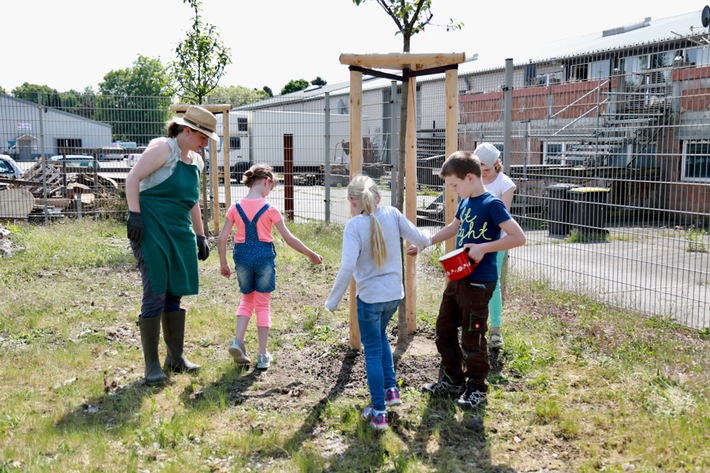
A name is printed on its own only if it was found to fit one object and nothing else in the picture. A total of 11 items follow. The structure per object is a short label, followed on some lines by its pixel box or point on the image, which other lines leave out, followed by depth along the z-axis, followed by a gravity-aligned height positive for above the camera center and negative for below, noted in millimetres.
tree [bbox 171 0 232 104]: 10914 +1969
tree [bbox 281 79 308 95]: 95231 +13557
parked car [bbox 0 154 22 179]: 16531 +208
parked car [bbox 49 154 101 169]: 14325 +428
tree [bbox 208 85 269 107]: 84481 +11729
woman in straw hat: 4543 -325
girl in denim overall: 4824 -556
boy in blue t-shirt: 3924 -612
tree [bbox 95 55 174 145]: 12862 +1284
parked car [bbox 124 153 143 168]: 14806 +441
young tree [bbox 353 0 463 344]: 5062 +1188
